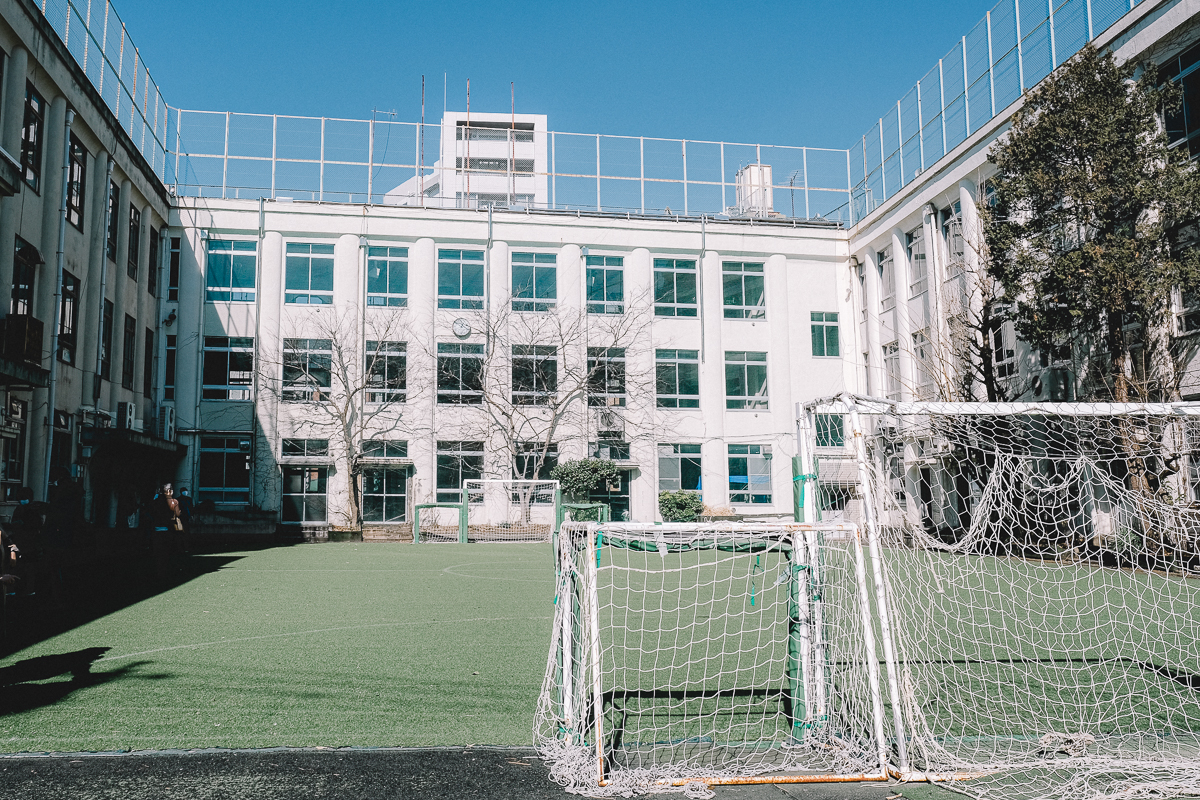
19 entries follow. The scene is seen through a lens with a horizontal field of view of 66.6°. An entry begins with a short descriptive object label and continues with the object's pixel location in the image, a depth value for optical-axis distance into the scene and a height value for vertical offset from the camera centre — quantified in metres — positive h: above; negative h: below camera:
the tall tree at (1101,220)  16.42 +5.19
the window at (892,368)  29.31 +4.09
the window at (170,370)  28.12 +4.16
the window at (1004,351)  23.23 +3.68
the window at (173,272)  28.45 +7.26
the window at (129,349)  24.59 +4.25
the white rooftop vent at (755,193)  33.16 +11.17
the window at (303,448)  28.33 +1.72
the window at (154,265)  27.22 +7.25
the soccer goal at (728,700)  4.70 -1.25
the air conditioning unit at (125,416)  23.03 +2.27
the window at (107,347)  22.45 +3.94
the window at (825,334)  31.67 +5.62
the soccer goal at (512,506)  27.05 -0.17
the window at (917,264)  27.58 +7.05
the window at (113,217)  23.23 +7.40
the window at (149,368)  26.83 +4.05
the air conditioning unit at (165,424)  26.67 +2.38
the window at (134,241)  25.19 +7.38
